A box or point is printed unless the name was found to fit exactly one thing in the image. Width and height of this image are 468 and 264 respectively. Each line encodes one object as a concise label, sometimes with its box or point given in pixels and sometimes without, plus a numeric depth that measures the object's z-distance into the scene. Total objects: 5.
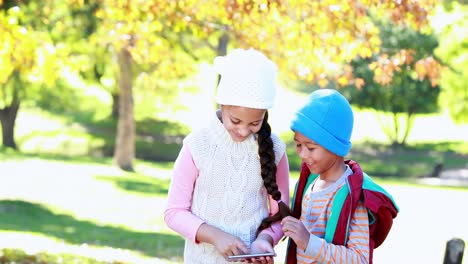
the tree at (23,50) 8.43
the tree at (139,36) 10.08
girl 3.43
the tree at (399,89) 36.97
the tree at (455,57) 26.17
